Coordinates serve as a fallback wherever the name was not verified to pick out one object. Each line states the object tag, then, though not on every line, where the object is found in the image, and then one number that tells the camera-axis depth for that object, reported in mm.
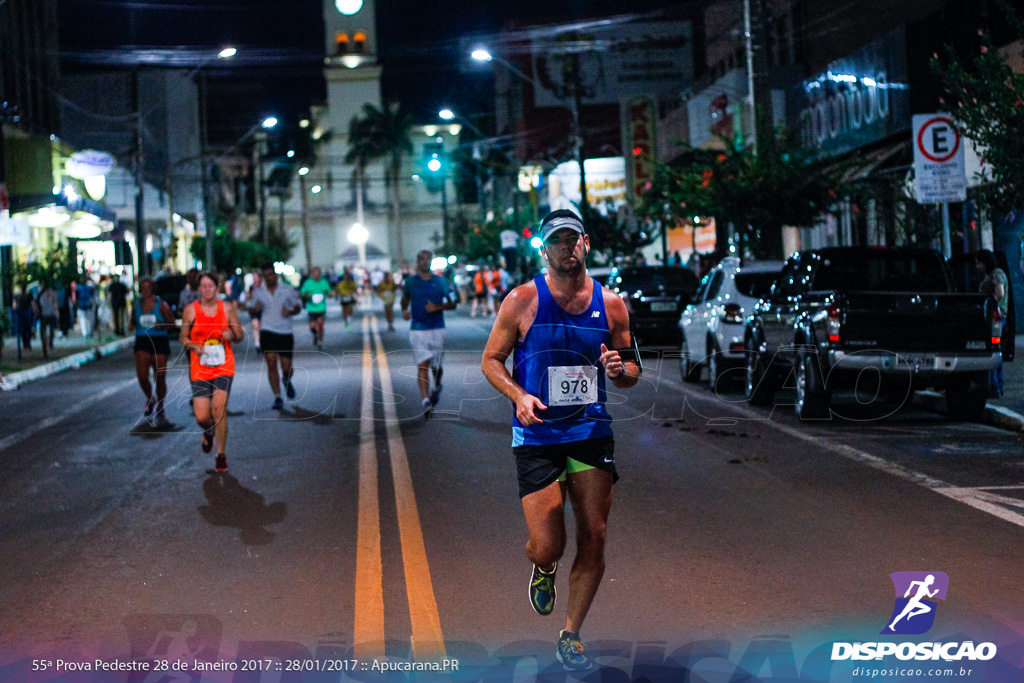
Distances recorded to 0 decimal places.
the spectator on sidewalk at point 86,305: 38406
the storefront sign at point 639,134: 54000
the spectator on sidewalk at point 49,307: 31775
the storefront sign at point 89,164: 45781
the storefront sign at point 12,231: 27181
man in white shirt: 17672
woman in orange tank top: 11883
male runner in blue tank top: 5613
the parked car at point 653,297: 26688
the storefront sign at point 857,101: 26938
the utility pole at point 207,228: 59750
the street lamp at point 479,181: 102912
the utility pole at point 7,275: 31219
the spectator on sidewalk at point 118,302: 41469
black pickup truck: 14047
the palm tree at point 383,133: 108562
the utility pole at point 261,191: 111375
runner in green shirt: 28938
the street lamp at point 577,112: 36016
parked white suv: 18047
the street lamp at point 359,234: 118750
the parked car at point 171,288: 38969
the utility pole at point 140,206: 41719
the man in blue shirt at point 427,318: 16141
